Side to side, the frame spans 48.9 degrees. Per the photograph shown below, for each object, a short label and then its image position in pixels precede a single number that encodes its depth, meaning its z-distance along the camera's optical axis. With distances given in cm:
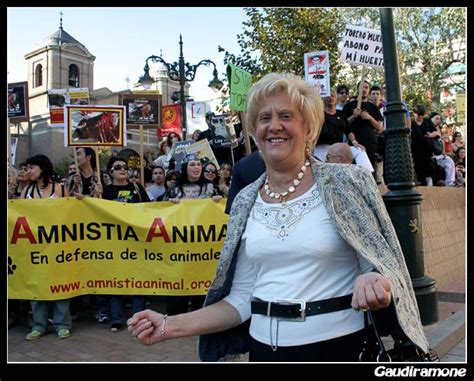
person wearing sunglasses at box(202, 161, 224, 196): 721
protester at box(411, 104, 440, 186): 966
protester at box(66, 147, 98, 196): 736
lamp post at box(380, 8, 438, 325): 588
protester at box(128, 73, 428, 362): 205
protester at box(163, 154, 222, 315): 686
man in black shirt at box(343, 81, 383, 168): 800
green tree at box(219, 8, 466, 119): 1580
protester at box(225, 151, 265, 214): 412
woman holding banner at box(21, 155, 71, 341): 608
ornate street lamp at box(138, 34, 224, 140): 1503
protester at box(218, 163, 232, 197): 734
